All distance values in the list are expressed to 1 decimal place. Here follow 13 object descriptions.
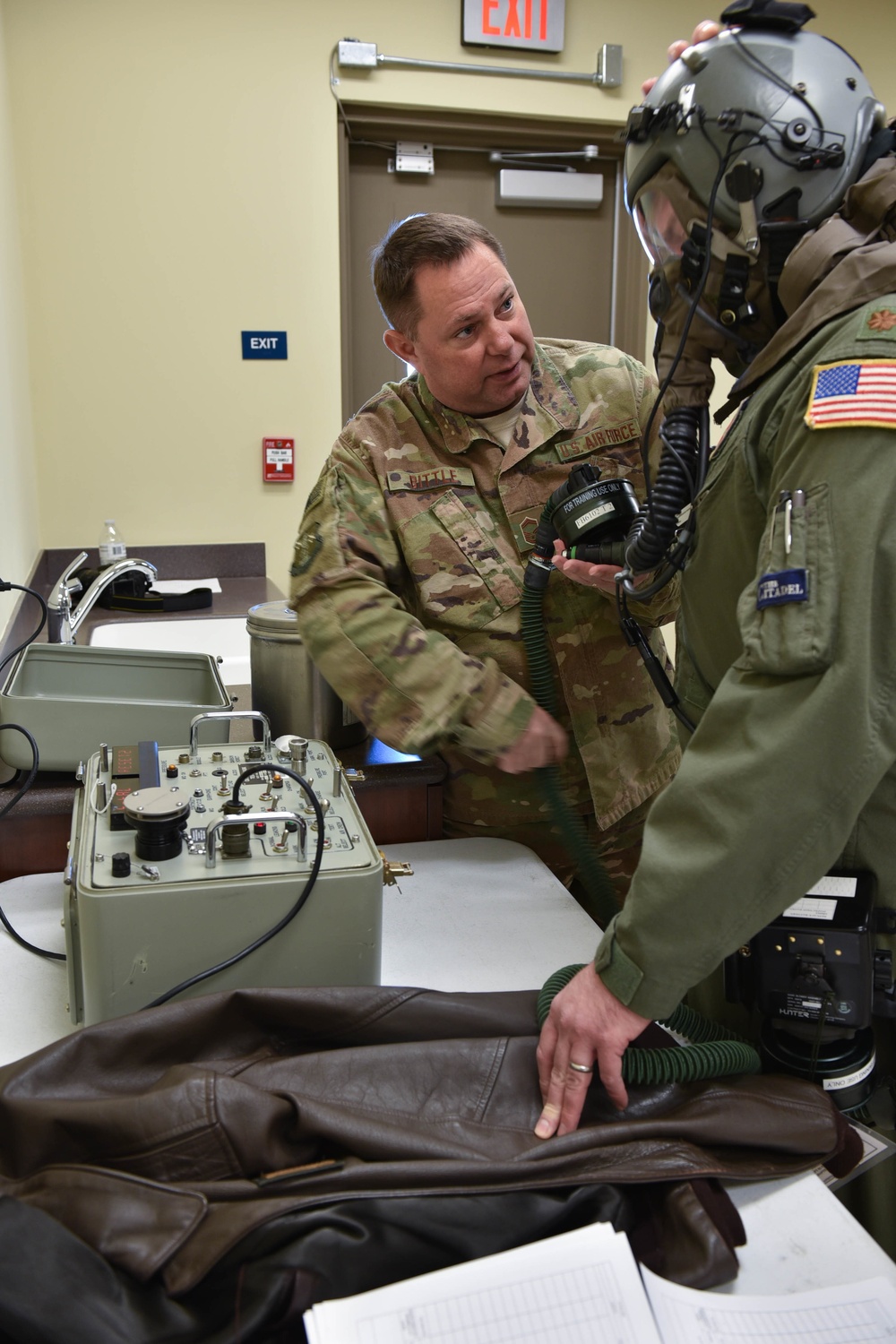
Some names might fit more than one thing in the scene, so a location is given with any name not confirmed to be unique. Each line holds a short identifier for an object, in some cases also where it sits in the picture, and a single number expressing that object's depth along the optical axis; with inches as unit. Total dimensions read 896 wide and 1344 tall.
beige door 139.8
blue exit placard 134.7
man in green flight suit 31.6
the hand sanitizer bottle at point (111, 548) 122.5
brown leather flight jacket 30.0
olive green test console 39.5
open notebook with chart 27.9
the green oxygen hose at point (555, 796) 40.4
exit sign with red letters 131.3
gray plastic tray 55.0
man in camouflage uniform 63.1
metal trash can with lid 62.4
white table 31.4
